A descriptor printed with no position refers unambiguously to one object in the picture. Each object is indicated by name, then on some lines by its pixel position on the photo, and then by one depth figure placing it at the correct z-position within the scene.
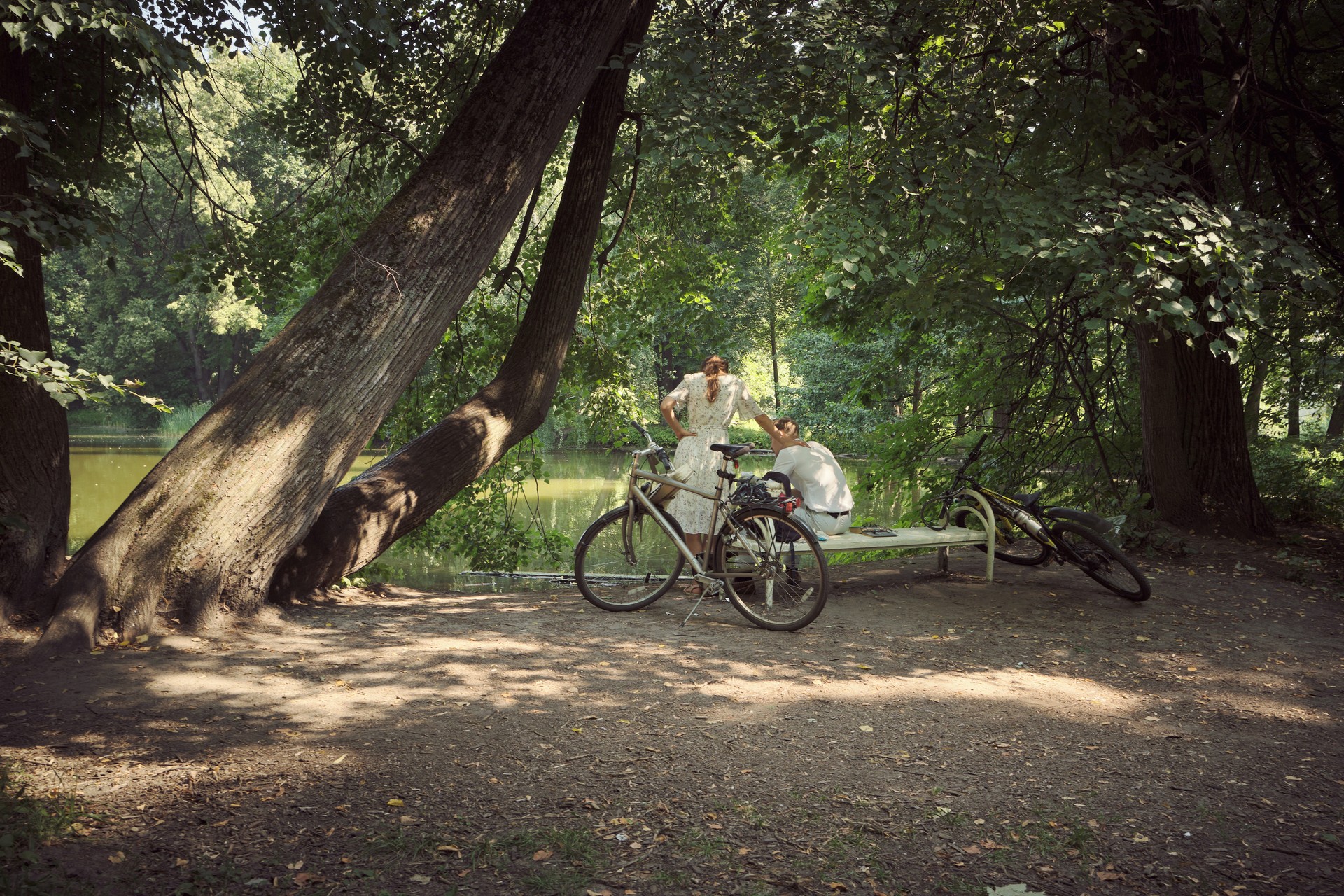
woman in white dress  6.45
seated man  6.58
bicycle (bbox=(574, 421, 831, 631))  5.78
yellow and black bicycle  6.58
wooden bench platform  6.42
